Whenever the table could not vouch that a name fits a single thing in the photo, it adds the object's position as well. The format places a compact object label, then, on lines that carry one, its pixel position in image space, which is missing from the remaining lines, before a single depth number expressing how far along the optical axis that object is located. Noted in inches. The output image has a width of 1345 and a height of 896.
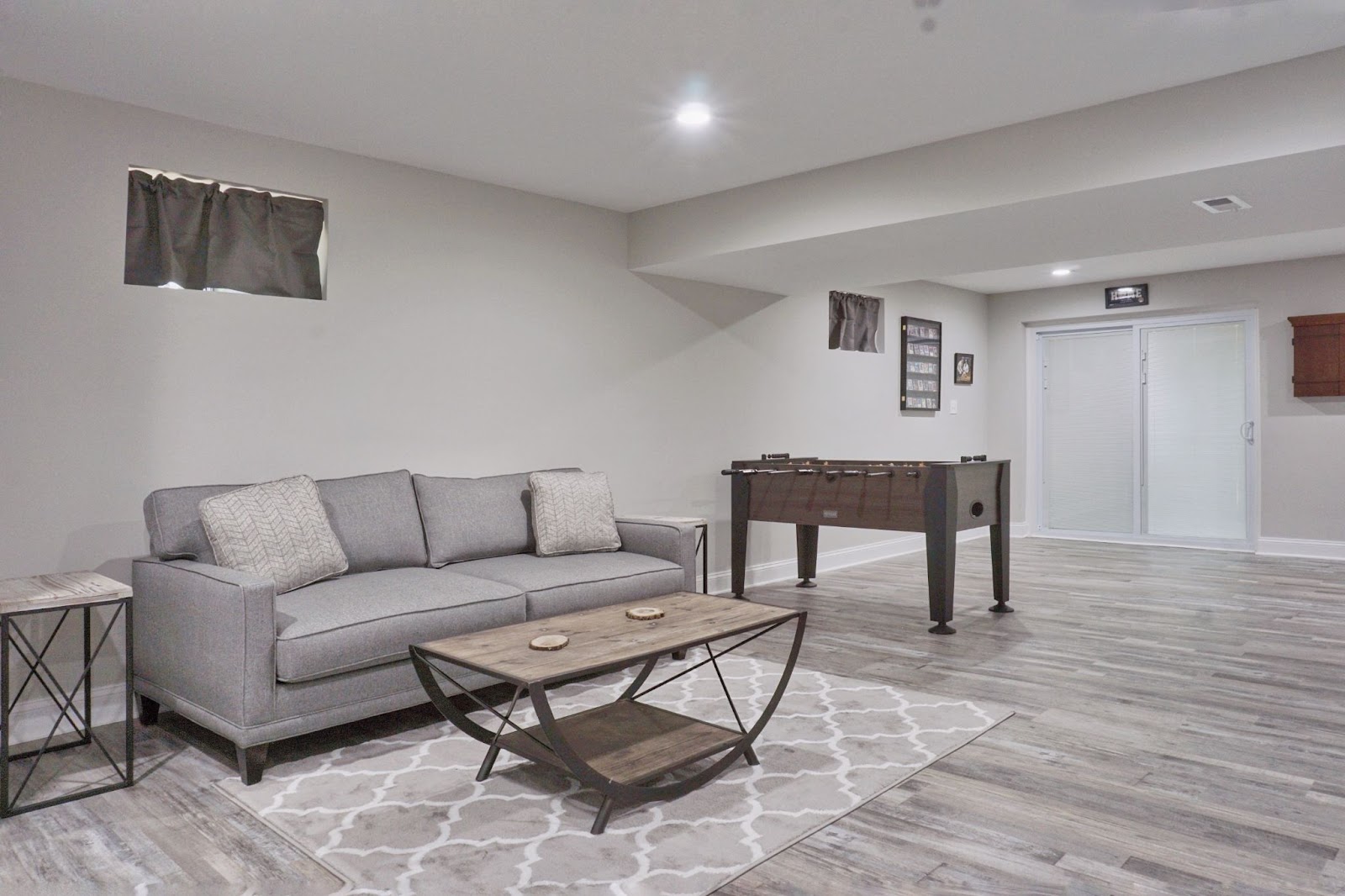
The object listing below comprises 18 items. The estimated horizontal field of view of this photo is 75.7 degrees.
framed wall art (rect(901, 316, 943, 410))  296.2
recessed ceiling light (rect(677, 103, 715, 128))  136.8
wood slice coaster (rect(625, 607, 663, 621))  110.0
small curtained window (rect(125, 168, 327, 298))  135.0
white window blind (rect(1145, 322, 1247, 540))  292.4
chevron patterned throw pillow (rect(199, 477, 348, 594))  118.0
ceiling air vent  144.0
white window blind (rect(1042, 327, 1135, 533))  318.0
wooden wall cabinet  264.7
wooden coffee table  89.8
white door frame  285.0
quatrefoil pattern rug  82.2
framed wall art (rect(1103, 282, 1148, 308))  306.7
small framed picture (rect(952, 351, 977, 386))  324.5
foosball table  179.3
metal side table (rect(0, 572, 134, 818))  93.9
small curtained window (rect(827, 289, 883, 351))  267.4
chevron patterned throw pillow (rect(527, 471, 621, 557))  160.9
